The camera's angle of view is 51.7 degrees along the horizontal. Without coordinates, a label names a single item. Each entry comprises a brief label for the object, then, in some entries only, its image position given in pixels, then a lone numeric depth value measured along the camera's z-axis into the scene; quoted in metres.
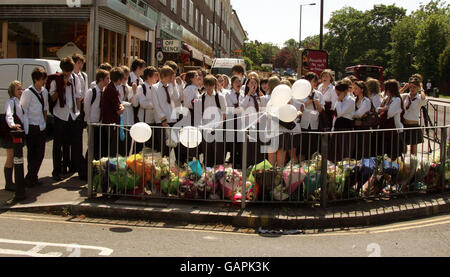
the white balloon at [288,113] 6.61
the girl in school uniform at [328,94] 7.95
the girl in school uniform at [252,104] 7.60
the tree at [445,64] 50.80
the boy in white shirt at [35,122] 6.99
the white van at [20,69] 11.25
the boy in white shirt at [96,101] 7.35
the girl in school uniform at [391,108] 7.75
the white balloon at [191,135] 6.08
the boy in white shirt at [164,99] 7.62
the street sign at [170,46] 22.39
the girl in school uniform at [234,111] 7.71
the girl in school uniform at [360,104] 7.39
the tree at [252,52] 82.81
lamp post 16.98
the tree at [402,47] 69.88
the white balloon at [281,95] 6.69
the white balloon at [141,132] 6.04
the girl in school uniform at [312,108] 7.58
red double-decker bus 43.38
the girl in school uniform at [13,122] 6.63
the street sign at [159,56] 20.81
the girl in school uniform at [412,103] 8.90
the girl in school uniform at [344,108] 7.34
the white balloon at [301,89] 6.85
